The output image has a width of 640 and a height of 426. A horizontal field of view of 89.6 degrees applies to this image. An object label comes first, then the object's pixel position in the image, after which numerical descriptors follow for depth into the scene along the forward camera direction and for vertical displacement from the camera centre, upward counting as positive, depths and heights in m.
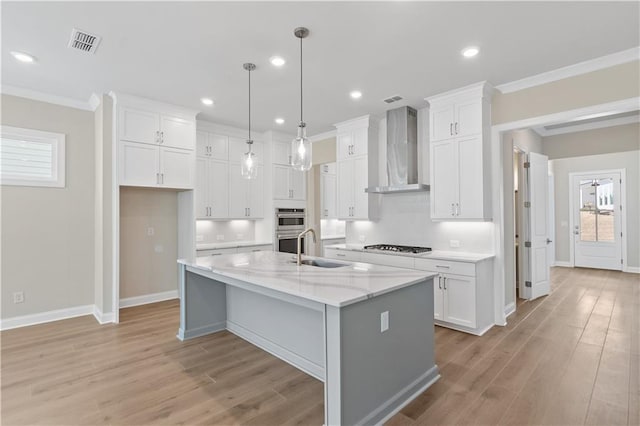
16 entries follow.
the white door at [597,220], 7.20 -0.16
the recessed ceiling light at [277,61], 3.18 +1.56
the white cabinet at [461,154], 3.88 +0.76
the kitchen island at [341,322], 1.96 -0.85
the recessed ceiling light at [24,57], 3.11 +1.58
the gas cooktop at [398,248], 4.40 -0.48
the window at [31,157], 3.93 +0.77
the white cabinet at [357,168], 5.16 +0.77
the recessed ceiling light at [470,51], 3.01 +1.55
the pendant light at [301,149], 2.75 +0.58
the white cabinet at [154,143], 4.23 +1.03
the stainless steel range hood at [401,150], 4.68 +0.96
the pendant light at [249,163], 3.34 +0.55
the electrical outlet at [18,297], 3.97 -0.97
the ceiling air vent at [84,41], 2.73 +1.56
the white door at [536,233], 5.10 -0.31
